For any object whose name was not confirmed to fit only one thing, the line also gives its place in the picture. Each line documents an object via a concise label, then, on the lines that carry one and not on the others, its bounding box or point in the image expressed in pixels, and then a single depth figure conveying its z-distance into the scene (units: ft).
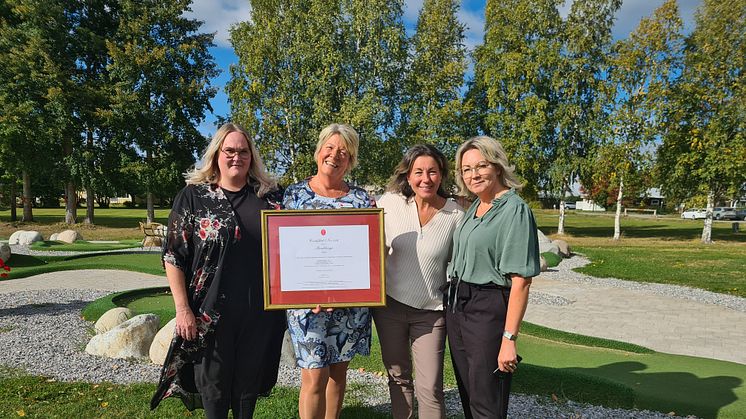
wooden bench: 60.85
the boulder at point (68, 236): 68.08
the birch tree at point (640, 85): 81.97
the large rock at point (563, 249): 57.62
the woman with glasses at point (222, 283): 9.14
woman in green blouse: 8.50
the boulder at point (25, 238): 64.34
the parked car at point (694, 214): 172.45
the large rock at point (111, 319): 22.38
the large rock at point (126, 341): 18.81
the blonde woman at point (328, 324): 9.45
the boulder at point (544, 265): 47.75
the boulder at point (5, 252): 41.96
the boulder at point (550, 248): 54.61
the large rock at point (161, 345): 17.99
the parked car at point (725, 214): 170.50
